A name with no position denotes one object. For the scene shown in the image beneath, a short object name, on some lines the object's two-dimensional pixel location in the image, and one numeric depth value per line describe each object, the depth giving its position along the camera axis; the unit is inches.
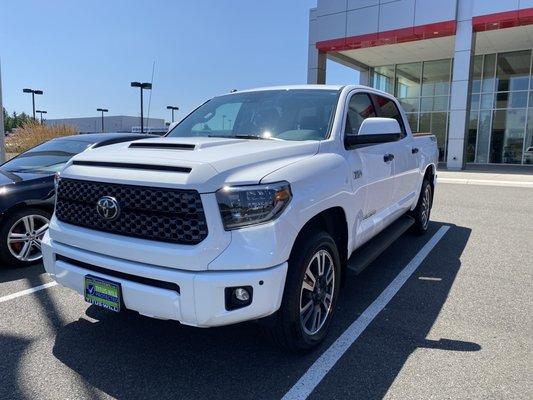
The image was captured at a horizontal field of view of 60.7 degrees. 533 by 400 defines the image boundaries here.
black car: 200.5
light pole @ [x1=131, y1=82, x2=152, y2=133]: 969.6
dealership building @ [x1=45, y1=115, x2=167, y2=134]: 2736.5
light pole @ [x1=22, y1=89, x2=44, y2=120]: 1550.2
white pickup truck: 103.8
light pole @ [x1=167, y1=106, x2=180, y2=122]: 1747.3
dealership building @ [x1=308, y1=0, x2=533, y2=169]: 767.7
